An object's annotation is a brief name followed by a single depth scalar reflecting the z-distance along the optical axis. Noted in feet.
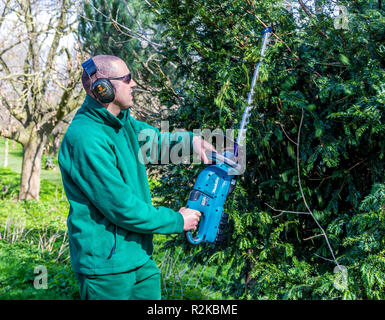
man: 7.37
